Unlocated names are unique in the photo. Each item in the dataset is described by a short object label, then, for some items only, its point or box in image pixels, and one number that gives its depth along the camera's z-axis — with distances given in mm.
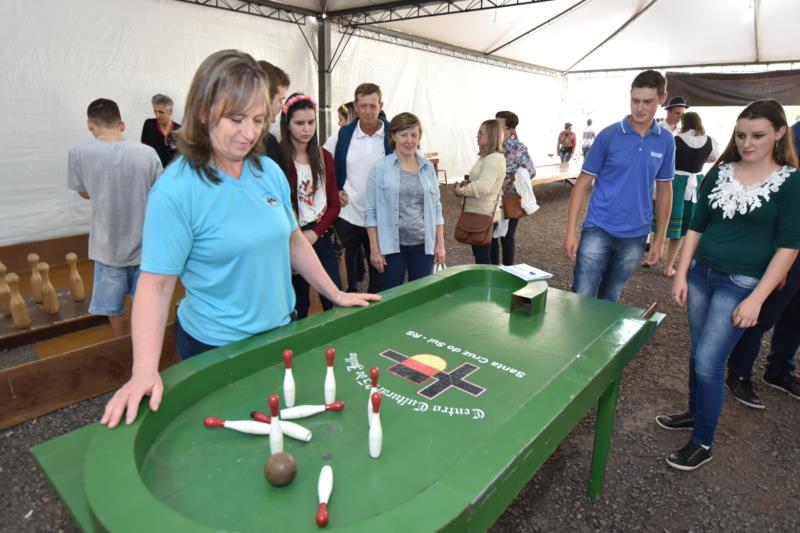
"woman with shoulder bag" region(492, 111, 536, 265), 4801
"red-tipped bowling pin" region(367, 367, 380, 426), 1354
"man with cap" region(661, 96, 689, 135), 5525
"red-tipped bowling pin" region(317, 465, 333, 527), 1028
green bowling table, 1056
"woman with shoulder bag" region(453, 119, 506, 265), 4176
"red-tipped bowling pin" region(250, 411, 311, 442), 1303
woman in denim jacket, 3213
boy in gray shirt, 2967
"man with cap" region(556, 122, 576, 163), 13064
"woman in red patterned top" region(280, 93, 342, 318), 2787
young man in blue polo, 2930
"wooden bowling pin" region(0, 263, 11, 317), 3400
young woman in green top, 2053
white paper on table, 2441
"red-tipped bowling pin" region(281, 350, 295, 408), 1436
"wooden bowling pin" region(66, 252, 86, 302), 3629
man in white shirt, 3674
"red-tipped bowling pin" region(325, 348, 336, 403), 1456
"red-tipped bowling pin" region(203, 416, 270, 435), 1312
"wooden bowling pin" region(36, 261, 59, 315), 3436
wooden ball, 1120
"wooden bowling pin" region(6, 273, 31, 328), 3246
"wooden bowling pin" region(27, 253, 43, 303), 3536
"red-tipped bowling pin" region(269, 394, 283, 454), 1193
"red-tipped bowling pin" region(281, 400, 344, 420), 1392
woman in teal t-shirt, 1323
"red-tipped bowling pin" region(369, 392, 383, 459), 1251
